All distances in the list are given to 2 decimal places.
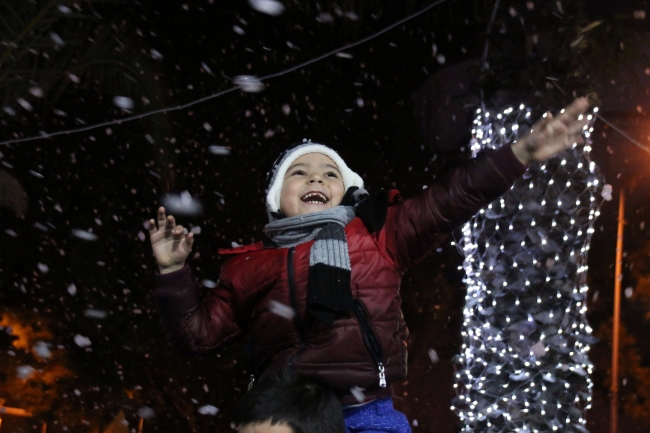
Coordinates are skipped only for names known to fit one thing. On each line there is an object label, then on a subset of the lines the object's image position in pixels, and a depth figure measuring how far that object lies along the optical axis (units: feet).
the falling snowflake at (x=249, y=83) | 28.04
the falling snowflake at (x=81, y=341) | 33.14
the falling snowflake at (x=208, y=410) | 32.81
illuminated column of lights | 14.26
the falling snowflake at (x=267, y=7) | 27.54
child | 8.57
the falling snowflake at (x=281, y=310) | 9.01
